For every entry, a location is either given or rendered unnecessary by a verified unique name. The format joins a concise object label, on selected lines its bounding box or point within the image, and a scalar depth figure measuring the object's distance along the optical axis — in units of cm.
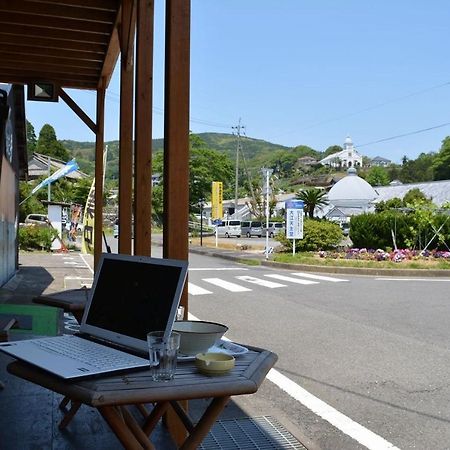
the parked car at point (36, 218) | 3209
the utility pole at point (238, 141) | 5478
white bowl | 220
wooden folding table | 178
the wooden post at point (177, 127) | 305
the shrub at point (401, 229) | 2017
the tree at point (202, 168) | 5175
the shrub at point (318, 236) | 2192
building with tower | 16162
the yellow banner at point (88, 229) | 1906
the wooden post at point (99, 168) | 851
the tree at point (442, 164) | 8072
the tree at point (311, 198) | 2945
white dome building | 3853
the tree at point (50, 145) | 8232
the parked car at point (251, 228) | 4734
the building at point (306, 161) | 14912
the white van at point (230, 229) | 4730
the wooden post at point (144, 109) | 410
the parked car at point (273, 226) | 4438
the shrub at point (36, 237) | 2531
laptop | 201
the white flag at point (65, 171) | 2878
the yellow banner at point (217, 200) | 3253
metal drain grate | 353
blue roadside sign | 1995
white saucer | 220
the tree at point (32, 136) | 8330
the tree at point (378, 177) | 10969
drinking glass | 194
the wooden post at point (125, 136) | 541
